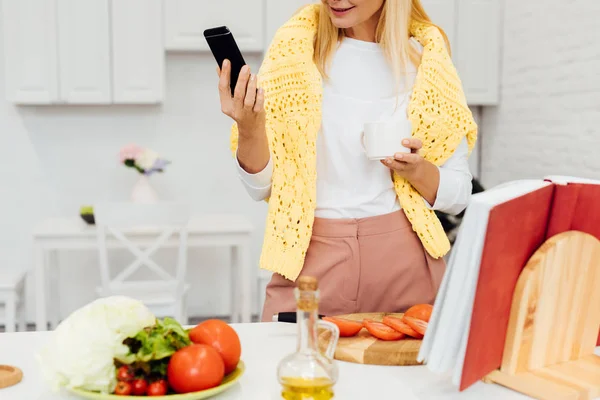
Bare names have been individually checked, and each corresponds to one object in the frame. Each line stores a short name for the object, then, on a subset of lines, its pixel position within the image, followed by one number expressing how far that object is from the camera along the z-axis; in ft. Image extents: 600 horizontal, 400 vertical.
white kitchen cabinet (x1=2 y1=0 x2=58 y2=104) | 11.01
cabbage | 2.88
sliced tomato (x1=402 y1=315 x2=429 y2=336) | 3.75
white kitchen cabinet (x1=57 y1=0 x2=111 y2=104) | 11.10
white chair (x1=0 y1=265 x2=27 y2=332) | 10.39
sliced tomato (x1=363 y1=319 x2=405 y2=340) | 3.76
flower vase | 11.19
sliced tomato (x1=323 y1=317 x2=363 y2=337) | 3.79
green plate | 2.86
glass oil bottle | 2.73
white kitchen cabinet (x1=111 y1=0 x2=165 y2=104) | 11.23
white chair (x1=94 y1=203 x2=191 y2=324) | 9.76
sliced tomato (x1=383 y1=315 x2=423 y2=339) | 3.75
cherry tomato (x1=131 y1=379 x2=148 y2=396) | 2.93
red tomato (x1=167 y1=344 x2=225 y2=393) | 2.91
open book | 2.90
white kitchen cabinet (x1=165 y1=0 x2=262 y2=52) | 11.43
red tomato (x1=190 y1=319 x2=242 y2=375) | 3.10
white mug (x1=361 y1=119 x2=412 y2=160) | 4.36
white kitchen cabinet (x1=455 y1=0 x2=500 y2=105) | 11.91
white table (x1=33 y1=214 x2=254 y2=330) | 10.36
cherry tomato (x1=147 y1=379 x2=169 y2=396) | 2.91
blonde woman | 4.81
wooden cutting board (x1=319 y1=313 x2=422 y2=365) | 3.59
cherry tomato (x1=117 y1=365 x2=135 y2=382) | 2.92
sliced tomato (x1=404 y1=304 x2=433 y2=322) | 3.88
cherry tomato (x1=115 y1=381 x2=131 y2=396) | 2.92
